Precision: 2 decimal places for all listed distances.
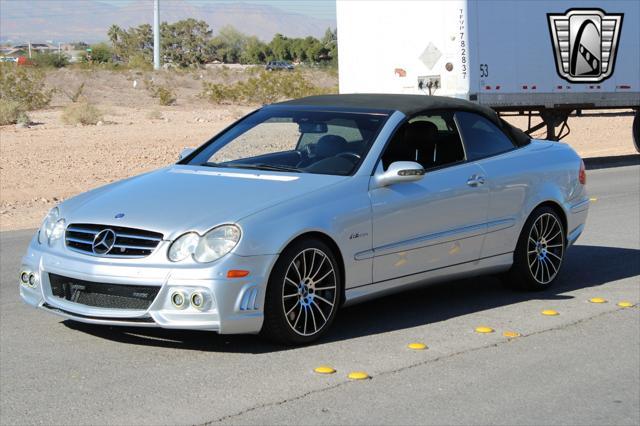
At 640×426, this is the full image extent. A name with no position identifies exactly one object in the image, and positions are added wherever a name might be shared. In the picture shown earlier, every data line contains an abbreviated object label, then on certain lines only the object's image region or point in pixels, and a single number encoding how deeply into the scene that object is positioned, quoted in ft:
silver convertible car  21.52
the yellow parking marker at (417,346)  23.17
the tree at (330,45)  294.87
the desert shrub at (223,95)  143.54
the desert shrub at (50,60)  199.01
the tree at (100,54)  262.06
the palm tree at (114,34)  336.80
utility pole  208.18
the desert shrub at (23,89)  118.93
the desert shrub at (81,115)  101.19
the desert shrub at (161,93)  138.72
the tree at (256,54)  357.82
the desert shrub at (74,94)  137.59
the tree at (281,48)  349.61
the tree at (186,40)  346.54
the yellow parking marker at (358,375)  20.74
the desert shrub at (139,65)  189.06
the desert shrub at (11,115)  99.19
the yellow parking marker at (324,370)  21.09
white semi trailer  66.28
